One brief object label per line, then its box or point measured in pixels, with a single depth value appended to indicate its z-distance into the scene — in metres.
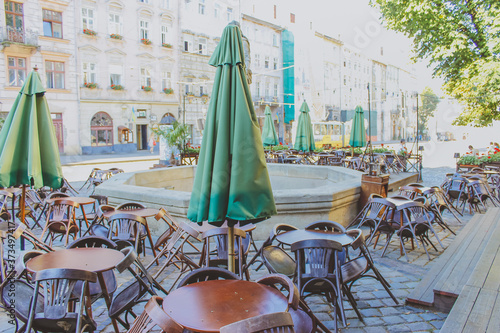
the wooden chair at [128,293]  3.12
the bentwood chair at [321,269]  3.43
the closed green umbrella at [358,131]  14.79
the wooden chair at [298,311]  2.49
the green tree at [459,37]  13.70
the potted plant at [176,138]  15.24
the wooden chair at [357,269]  3.70
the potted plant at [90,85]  26.59
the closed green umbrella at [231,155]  3.30
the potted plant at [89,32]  26.42
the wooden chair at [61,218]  5.70
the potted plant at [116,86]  27.88
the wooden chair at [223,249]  4.05
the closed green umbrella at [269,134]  17.00
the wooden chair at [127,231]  4.71
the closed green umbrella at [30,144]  4.83
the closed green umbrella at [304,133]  14.68
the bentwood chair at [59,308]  2.72
